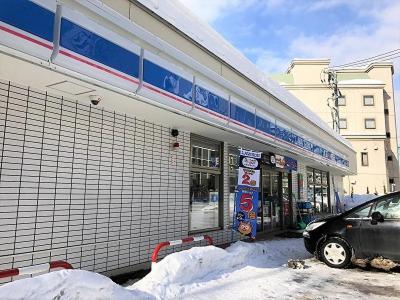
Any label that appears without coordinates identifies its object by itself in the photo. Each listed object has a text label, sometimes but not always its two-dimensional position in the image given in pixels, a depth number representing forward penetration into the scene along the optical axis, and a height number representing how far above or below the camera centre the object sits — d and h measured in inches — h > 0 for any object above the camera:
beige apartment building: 1828.2 +422.4
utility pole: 1224.8 +344.5
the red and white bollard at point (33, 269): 159.6 -32.5
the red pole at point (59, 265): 178.8 -32.5
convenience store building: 195.5 +52.1
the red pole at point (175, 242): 237.6 -29.9
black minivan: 317.7 -29.5
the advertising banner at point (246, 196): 377.4 +2.4
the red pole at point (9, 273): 158.1 -32.4
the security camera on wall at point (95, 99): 244.8 +63.5
